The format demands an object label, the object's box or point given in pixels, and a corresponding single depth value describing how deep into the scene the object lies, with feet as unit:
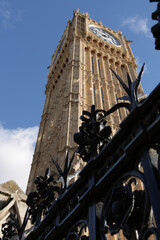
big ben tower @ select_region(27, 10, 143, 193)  60.75
